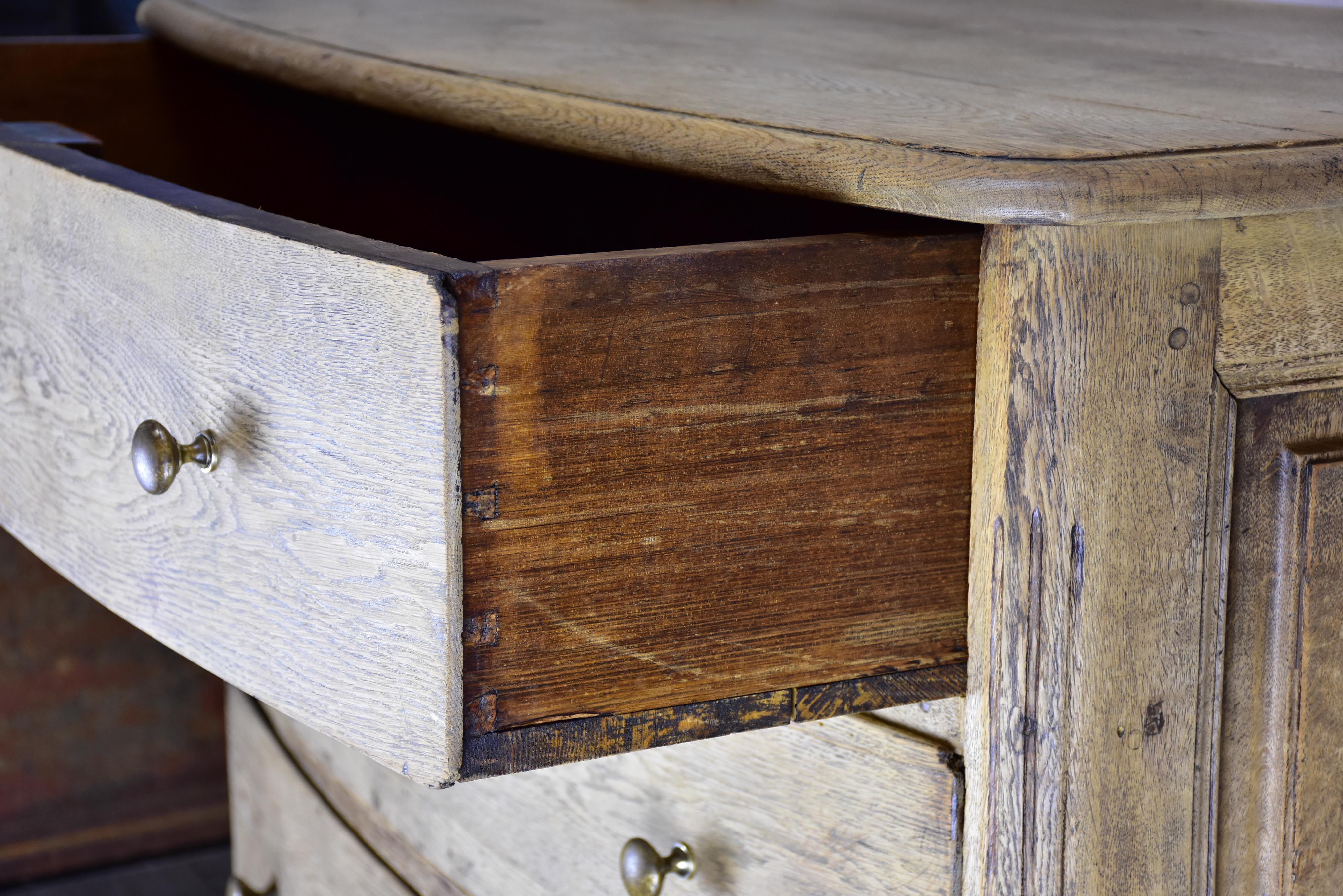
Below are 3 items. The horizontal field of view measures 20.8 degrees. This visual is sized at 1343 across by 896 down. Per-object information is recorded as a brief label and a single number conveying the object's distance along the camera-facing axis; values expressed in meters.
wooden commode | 1.47
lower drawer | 1.61
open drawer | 1.45
